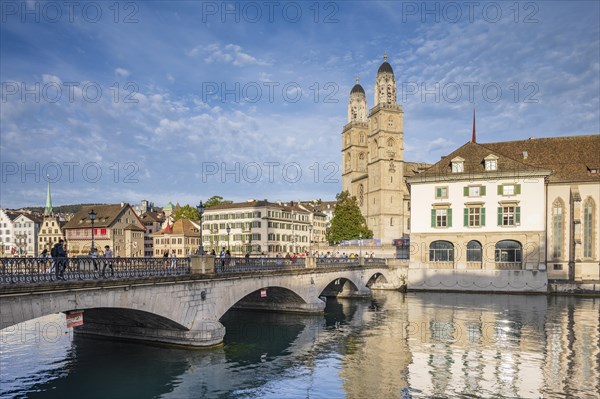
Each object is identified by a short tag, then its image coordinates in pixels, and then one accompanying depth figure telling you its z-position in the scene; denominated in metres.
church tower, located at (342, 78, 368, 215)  106.25
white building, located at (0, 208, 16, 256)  113.07
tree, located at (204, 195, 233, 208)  111.94
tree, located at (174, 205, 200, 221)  103.71
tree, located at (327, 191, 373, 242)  79.94
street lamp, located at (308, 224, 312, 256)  103.06
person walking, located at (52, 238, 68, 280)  17.14
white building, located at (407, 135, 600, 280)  50.78
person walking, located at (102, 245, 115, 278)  19.17
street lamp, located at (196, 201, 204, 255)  23.86
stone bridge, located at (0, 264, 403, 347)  16.19
